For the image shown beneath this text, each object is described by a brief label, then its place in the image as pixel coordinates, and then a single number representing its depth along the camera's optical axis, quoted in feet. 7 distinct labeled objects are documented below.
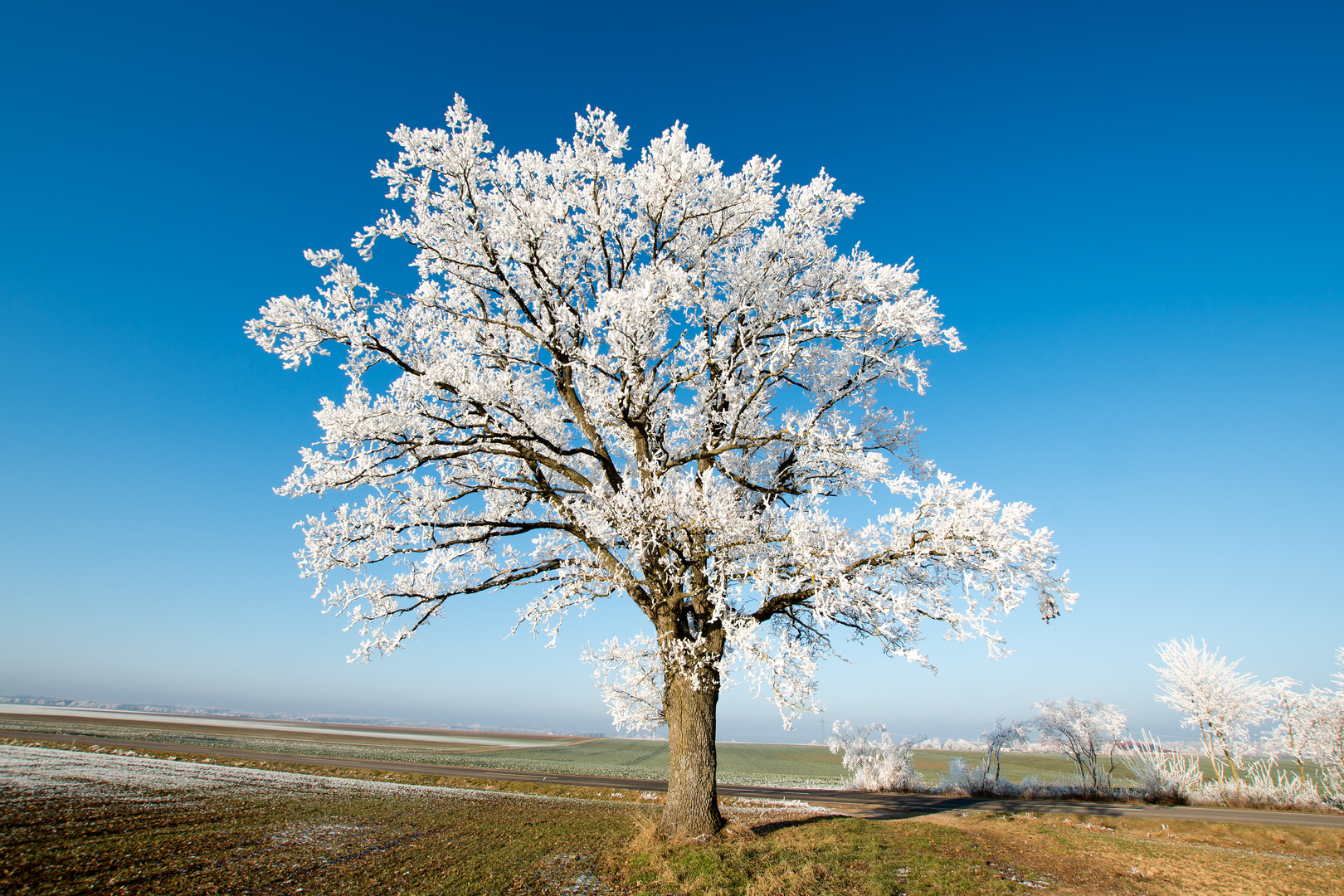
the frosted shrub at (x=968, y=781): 98.84
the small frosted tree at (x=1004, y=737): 100.42
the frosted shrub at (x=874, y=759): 104.22
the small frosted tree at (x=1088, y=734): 93.66
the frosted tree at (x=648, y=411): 28.14
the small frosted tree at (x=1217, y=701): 87.10
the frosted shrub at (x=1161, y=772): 85.30
